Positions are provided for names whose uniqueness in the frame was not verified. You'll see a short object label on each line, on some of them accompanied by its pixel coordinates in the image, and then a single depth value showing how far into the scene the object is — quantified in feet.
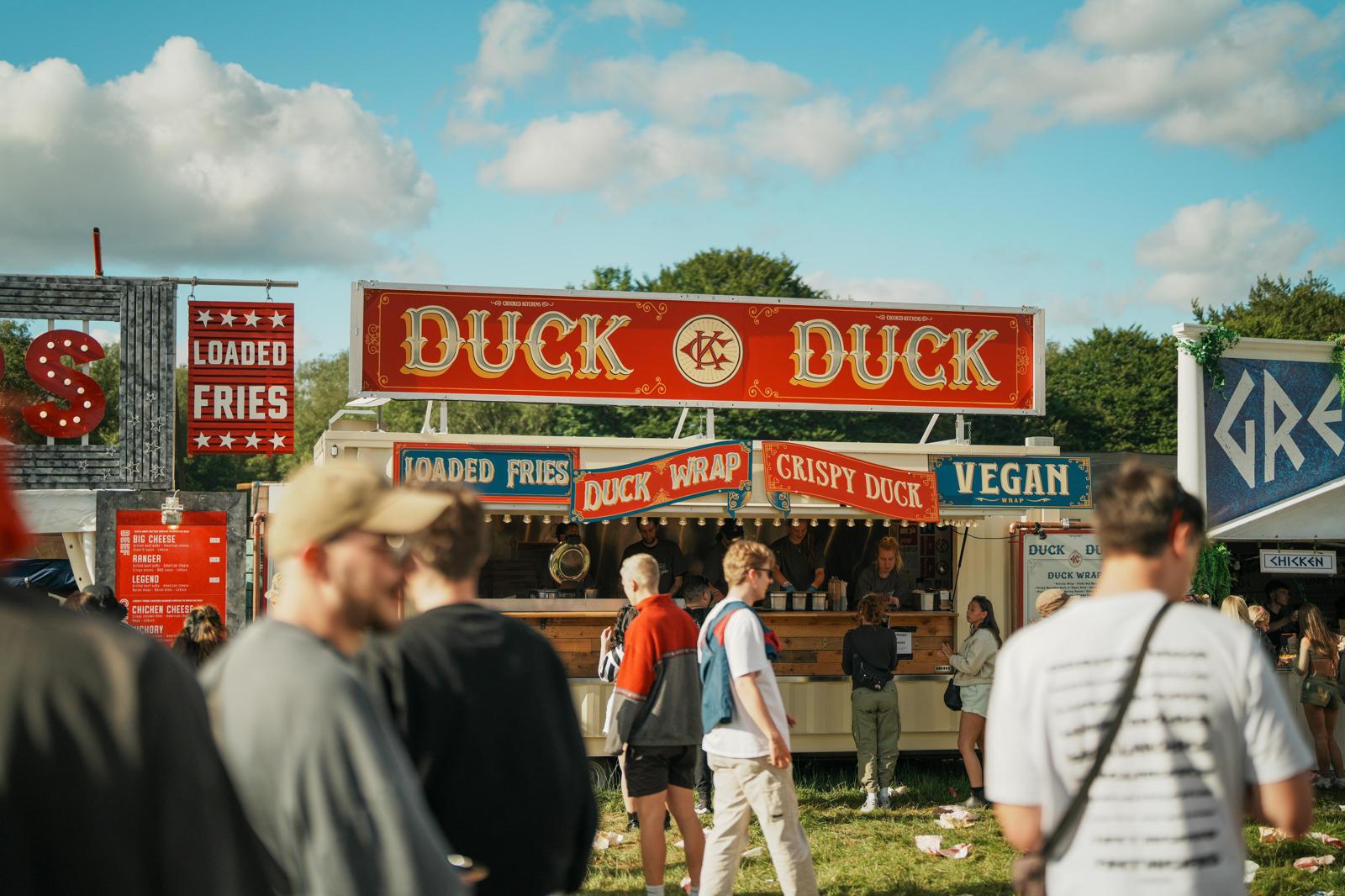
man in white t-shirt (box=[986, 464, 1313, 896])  8.55
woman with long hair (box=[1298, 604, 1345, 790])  34.78
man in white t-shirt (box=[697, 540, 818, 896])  18.89
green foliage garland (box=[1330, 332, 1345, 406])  41.01
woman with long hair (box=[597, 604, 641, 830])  30.75
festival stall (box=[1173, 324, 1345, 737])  39.70
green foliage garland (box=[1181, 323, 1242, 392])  39.45
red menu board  41.70
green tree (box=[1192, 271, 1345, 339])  139.13
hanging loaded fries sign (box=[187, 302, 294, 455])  45.37
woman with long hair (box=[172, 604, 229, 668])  21.09
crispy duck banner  35.24
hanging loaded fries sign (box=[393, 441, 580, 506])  34.14
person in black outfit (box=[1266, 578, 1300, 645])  46.19
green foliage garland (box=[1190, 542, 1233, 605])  39.68
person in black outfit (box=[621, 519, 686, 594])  41.14
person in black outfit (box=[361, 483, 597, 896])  9.30
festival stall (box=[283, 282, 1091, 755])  34.99
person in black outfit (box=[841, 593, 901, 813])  33.32
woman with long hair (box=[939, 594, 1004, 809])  32.58
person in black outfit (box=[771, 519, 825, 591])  41.65
